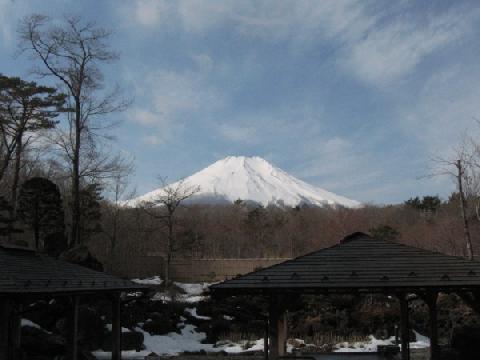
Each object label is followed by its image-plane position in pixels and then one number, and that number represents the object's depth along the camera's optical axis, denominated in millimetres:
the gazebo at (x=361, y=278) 8227
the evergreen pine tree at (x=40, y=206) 18281
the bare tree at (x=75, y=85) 21953
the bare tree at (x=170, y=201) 25772
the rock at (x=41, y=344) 13453
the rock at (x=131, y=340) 17172
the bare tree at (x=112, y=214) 27109
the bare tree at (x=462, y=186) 20625
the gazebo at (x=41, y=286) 8609
